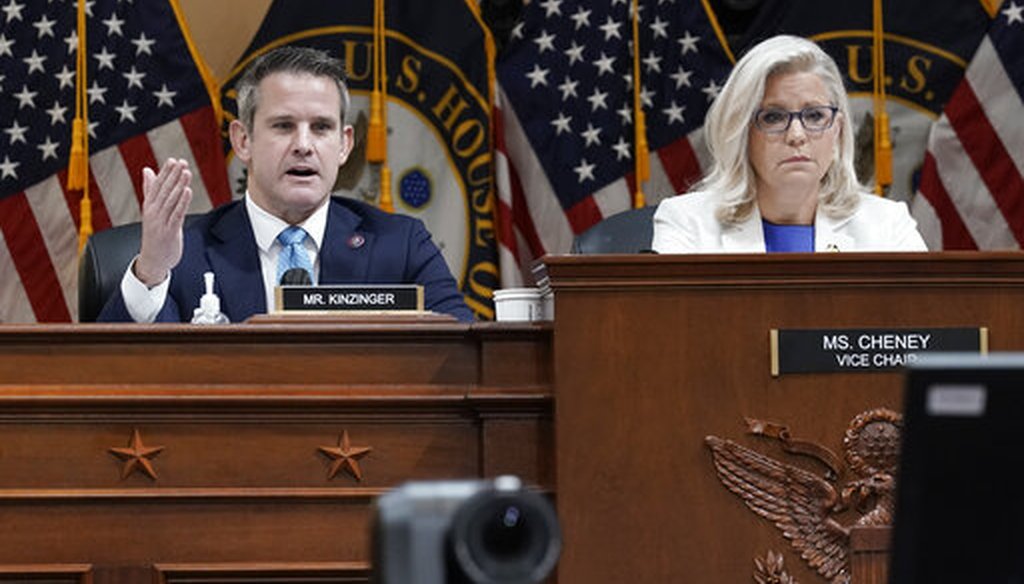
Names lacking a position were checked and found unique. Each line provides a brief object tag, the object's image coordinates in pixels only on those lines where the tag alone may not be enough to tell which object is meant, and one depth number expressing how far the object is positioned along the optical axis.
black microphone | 6.95
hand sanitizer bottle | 6.91
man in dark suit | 8.10
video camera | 2.65
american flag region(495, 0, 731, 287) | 11.82
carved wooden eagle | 5.76
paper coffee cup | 6.43
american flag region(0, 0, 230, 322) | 11.49
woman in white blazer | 8.10
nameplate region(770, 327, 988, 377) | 5.82
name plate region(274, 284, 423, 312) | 6.32
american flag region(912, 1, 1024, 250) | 11.69
